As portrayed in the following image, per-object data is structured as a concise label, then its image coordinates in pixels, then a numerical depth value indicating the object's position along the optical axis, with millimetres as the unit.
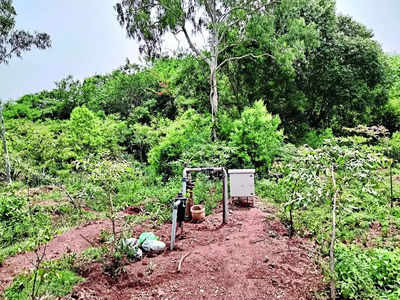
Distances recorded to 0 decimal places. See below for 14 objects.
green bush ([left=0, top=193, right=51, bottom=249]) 5145
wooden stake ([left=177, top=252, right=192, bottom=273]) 3143
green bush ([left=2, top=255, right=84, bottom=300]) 2730
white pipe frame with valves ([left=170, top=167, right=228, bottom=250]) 3740
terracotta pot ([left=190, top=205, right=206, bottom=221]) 4766
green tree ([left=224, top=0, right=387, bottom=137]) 9750
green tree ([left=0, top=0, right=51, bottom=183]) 7191
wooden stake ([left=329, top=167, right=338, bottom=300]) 2590
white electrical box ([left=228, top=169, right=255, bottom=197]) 5258
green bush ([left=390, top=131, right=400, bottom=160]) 7868
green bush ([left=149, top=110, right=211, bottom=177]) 7699
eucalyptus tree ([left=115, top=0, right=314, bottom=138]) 8039
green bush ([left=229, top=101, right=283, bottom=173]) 7180
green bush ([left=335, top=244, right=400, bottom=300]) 2604
